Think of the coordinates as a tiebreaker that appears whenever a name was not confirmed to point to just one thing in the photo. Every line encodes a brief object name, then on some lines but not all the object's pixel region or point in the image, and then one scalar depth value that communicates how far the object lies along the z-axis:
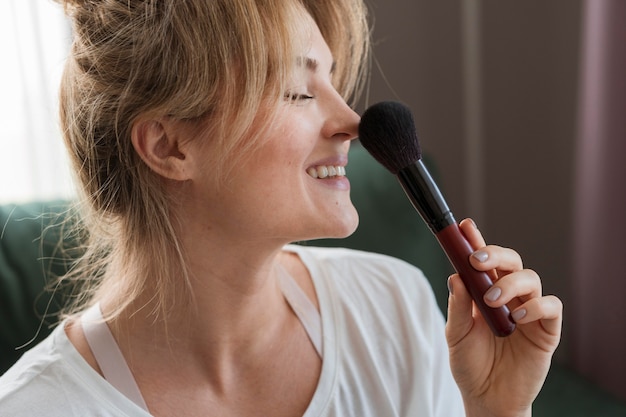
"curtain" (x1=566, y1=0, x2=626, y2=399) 1.56
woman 0.91
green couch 1.36
